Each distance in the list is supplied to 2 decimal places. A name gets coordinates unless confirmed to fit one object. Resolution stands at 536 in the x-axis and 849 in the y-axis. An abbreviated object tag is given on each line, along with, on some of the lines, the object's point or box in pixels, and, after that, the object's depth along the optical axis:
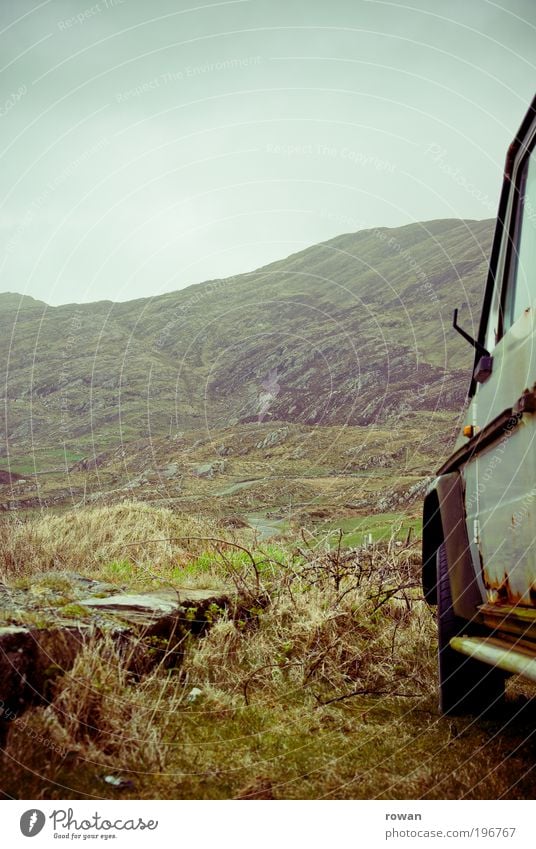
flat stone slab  2.47
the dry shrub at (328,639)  3.36
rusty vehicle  1.98
